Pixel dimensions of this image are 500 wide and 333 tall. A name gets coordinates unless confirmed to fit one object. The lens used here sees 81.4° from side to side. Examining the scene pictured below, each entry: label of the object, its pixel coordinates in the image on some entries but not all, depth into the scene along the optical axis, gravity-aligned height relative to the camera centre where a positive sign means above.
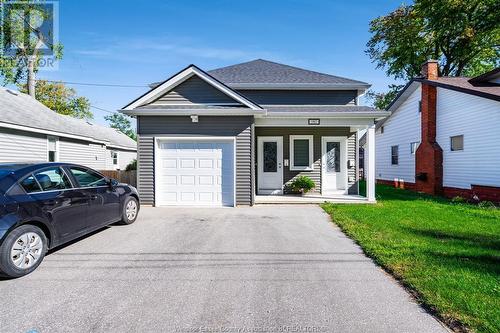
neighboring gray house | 11.98 +1.63
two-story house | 10.09 +1.15
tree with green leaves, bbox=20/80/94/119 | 31.61 +7.86
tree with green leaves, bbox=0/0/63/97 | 23.59 +11.19
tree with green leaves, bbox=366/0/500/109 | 22.12 +10.73
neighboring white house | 10.83 +1.36
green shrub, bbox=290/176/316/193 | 12.29 -0.79
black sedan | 4.03 -0.67
